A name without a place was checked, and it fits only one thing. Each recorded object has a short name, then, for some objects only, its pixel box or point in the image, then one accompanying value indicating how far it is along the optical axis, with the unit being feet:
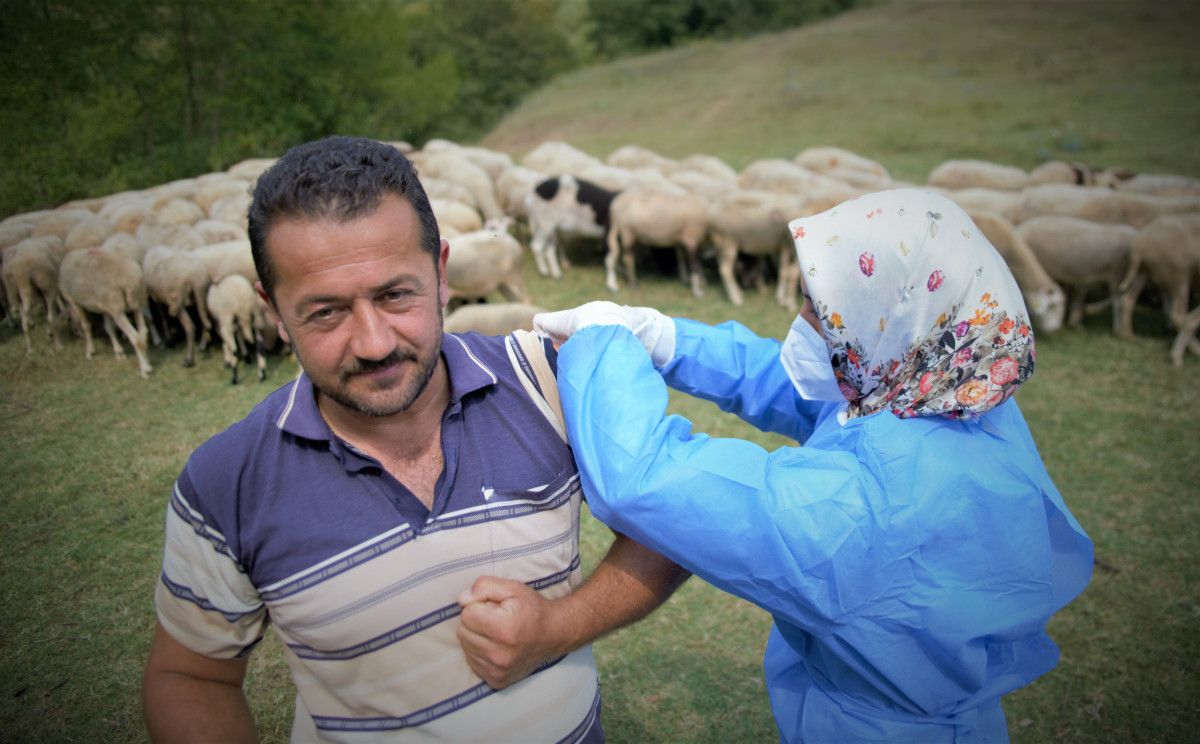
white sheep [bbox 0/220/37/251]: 26.16
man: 4.57
